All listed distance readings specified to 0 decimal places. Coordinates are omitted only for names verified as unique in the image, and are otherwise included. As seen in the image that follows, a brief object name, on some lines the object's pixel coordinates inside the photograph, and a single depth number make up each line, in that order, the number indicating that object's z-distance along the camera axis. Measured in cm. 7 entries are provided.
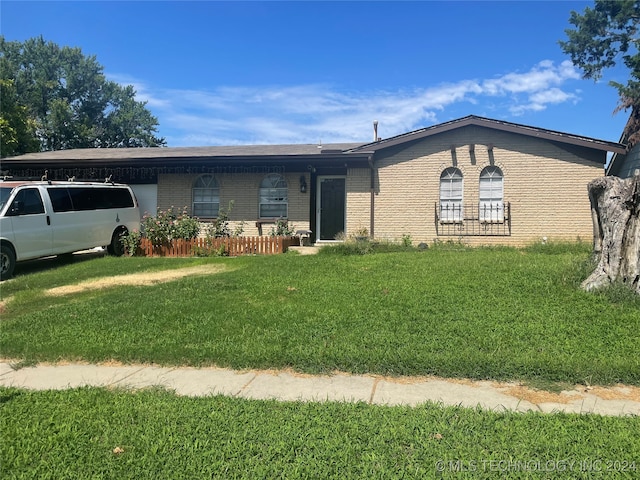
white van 957
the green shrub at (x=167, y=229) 1295
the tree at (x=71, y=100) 3850
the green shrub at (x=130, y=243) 1283
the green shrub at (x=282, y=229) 1450
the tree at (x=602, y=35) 1877
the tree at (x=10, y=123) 2233
